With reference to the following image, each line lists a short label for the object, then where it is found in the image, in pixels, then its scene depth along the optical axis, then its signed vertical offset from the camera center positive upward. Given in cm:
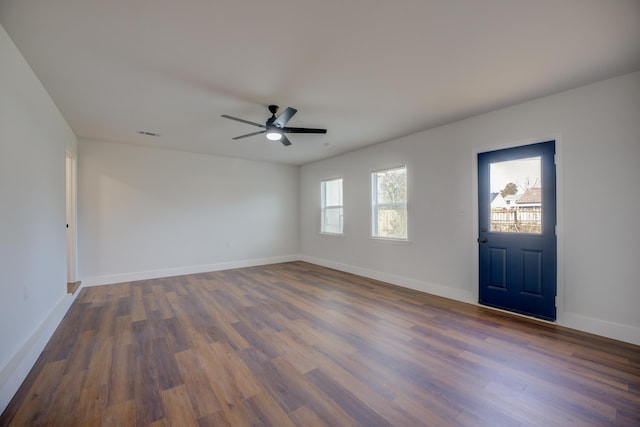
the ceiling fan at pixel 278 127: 309 +105
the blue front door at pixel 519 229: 304 -23
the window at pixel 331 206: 617 +13
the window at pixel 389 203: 469 +15
